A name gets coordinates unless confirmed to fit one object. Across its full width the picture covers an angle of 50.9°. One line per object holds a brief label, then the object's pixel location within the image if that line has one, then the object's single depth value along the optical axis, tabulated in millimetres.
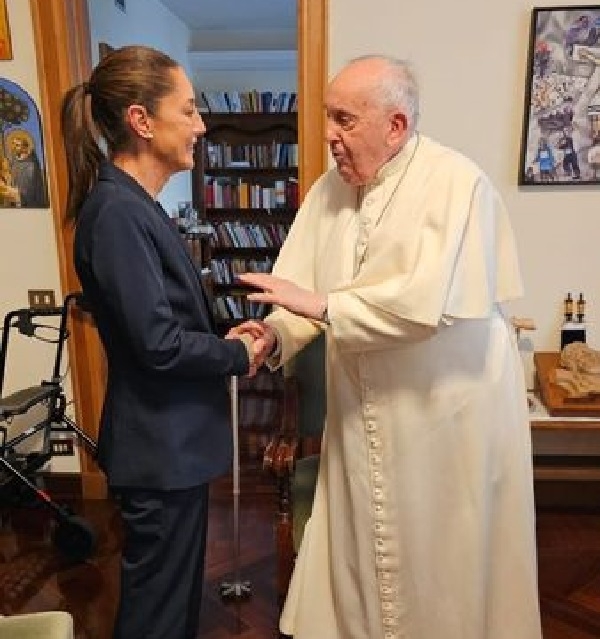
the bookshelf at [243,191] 5781
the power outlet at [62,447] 2764
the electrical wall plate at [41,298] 2602
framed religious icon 2414
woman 1268
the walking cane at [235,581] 2119
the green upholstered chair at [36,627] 1105
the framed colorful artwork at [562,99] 2195
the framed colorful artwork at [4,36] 2340
